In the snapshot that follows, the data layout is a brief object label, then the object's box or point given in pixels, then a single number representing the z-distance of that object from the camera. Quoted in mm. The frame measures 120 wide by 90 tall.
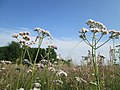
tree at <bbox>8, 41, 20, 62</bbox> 11192
